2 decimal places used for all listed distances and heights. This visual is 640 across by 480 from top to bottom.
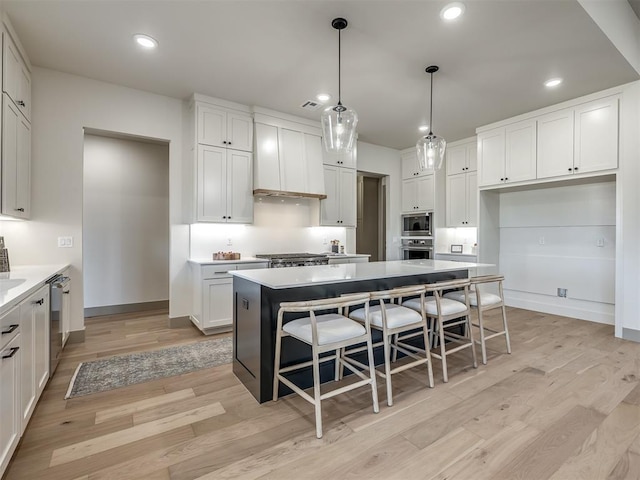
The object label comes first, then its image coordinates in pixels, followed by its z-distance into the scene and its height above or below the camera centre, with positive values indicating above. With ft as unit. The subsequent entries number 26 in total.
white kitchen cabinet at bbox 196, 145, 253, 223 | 13.35 +2.25
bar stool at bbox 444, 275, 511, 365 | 9.92 -2.01
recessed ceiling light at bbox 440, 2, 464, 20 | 8.03 +5.83
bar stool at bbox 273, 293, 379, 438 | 6.42 -2.05
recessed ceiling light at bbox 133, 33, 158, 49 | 9.49 +5.94
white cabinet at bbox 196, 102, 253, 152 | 13.35 +4.75
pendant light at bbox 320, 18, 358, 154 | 8.59 +3.05
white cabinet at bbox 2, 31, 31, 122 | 8.67 +4.77
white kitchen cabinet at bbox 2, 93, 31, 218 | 8.70 +2.24
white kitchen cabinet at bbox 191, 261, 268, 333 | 12.59 -2.31
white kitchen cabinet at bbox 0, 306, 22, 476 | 4.91 -2.45
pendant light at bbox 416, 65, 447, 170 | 10.22 +2.80
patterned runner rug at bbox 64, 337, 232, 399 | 8.55 -3.90
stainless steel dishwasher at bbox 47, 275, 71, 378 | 8.43 -2.23
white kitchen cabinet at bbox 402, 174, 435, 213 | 19.92 +2.82
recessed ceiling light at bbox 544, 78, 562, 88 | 11.98 +5.94
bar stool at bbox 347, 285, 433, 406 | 7.57 -2.02
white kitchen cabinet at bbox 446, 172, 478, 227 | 18.56 +2.29
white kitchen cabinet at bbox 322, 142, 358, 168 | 16.95 +4.27
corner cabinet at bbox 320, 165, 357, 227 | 17.10 +2.15
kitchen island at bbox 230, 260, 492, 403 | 7.55 -1.61
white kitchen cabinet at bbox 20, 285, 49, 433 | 6.04 -2.40
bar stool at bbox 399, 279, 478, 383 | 8.83 -2.01
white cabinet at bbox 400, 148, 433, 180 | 20.80 +4.80
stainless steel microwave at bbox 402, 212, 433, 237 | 19.89 +0.86
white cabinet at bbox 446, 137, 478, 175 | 18.74 +4.88
